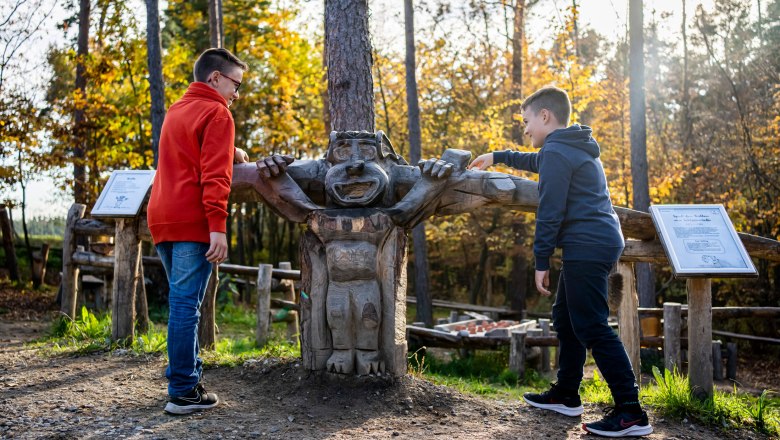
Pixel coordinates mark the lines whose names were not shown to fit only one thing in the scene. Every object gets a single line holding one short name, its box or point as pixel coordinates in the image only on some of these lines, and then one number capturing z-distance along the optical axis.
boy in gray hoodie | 3.87
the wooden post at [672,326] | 6.33
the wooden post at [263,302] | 9.23
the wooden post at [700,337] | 4.75
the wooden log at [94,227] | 7.65
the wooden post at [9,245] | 15.99
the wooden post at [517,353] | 9.40
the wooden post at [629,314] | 5.77
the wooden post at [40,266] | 15.94
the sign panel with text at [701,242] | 4.68
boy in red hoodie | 3.88
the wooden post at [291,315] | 10.27
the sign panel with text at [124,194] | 6.15
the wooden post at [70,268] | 7.86
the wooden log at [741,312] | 8.91
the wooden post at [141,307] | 7.30
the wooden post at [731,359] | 11.08
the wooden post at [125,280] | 6.30
